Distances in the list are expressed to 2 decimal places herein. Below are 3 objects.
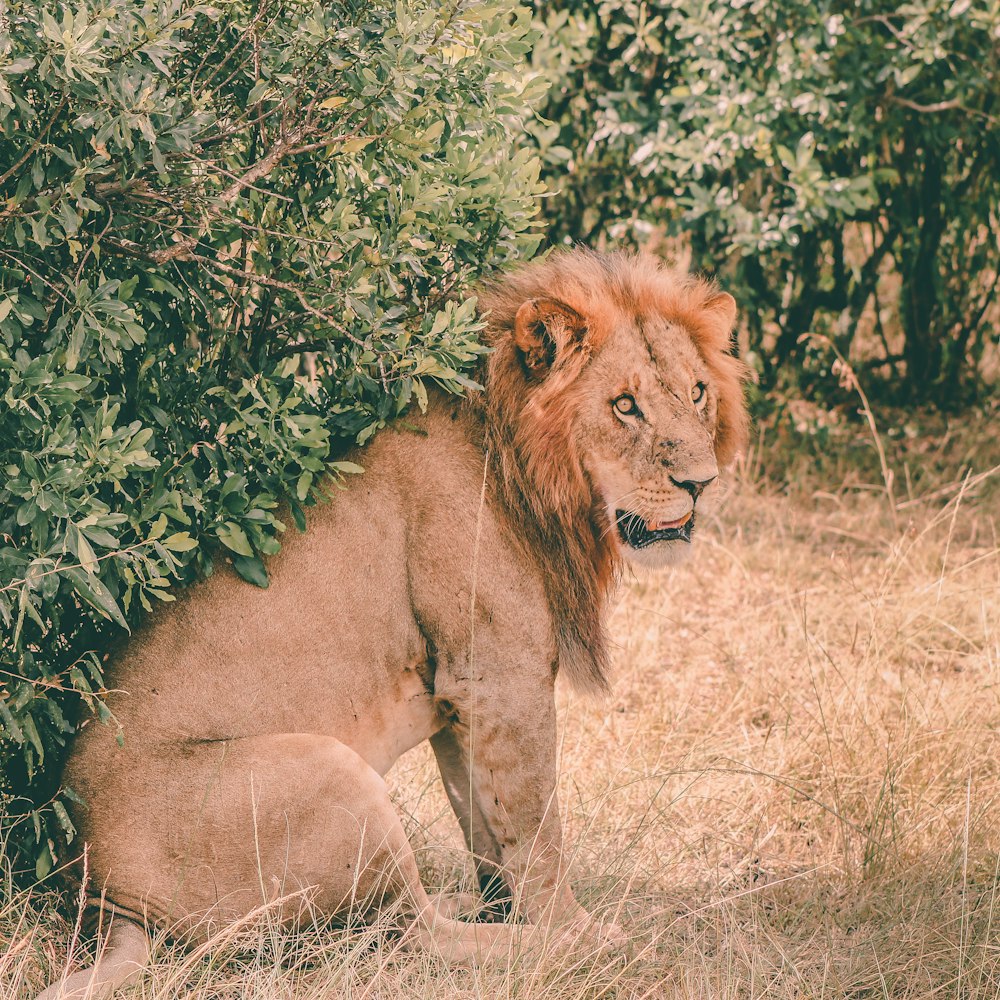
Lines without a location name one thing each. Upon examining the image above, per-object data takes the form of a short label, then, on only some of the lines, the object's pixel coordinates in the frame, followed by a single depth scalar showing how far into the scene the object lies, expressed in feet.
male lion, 22.68
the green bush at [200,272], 20.56
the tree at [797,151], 42.45
